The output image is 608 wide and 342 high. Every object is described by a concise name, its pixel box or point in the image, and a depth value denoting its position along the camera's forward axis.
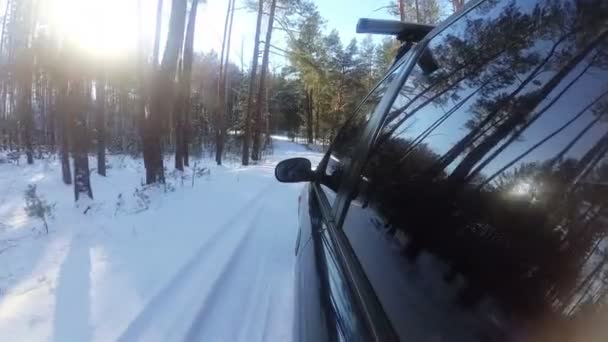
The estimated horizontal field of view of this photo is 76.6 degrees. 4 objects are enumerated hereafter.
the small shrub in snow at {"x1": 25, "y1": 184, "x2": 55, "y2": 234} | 5.76
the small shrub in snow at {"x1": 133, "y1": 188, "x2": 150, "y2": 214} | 6.33
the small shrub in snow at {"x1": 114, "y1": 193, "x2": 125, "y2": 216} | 6.18
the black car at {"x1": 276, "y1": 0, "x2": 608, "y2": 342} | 0.61
